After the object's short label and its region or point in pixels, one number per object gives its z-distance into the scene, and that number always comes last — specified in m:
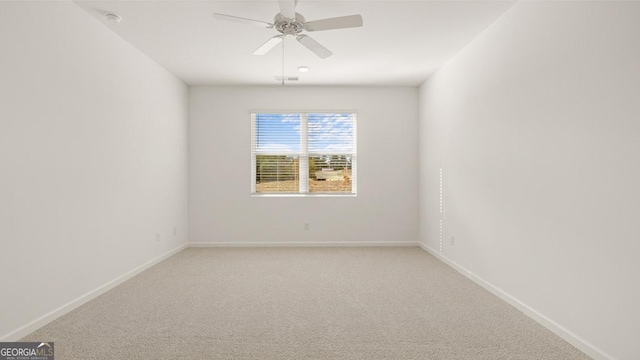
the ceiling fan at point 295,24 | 2.40
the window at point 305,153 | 5.41
